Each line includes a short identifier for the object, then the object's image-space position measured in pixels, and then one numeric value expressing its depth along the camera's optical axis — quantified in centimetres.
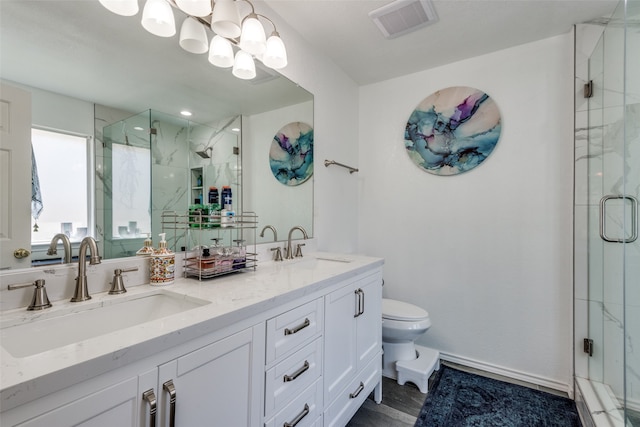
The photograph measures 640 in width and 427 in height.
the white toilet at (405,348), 187
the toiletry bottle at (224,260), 126
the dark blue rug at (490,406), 157
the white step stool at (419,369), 185
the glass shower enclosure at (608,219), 131
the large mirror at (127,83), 88
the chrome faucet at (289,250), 181
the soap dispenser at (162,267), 111
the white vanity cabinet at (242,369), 54
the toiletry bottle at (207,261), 120
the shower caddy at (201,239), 121
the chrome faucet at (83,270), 90
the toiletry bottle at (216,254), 123
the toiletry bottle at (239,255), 134
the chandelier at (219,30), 111
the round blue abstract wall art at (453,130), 210
